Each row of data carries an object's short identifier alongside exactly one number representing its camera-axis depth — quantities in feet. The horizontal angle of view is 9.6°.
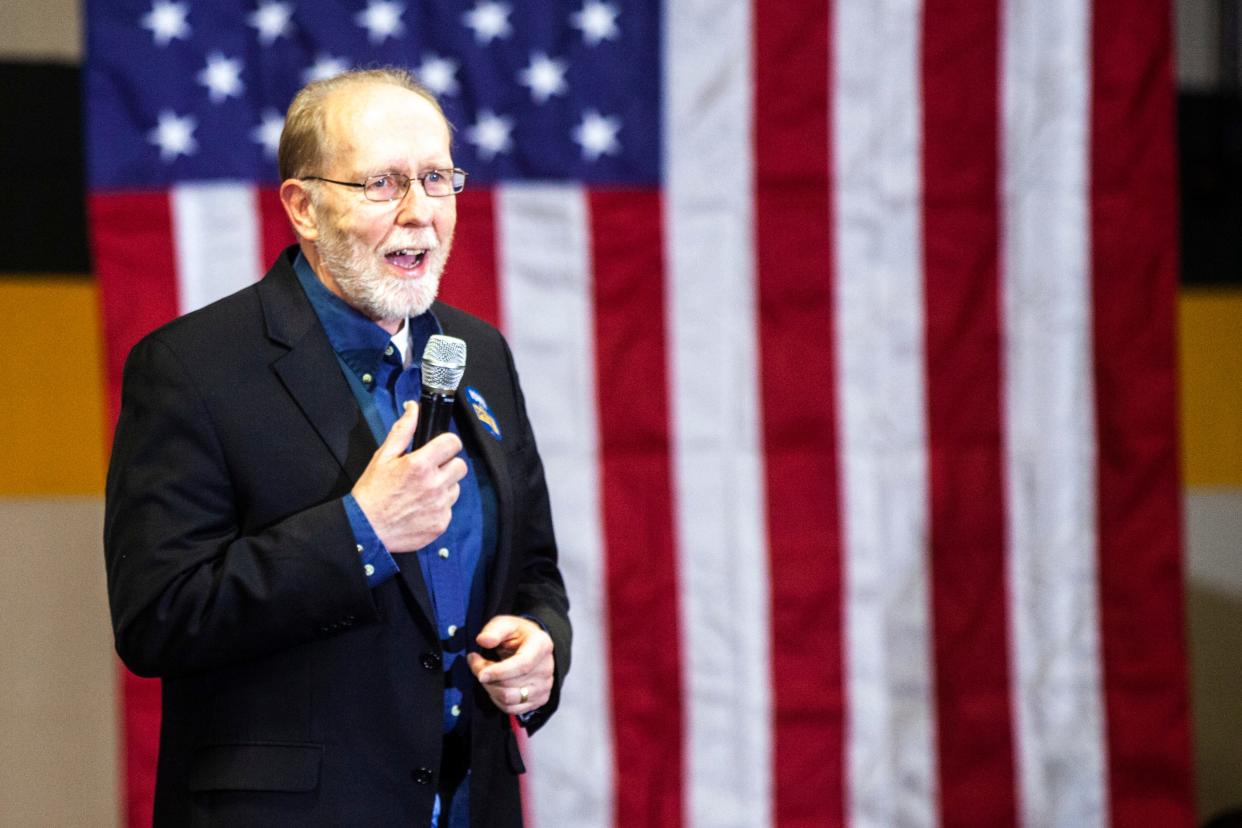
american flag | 31.87
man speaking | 27.03
